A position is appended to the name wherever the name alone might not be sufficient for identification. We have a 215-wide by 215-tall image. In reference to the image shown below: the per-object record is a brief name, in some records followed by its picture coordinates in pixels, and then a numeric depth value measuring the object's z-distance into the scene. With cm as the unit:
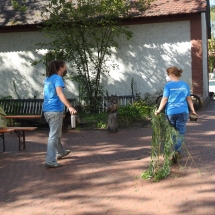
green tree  1531
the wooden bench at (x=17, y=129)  916
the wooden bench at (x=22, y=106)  1708
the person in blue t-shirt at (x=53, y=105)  786
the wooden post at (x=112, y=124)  1229
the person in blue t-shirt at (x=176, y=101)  747
